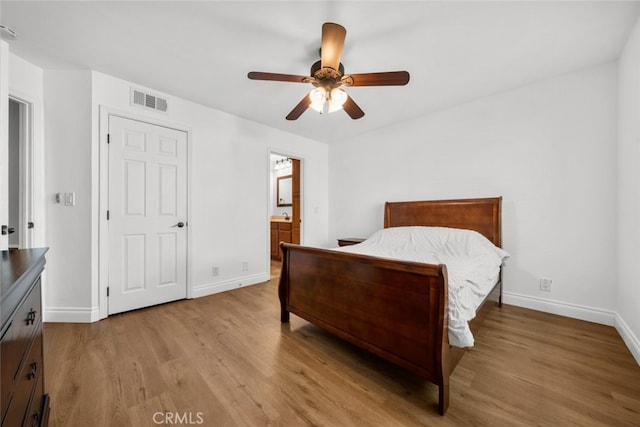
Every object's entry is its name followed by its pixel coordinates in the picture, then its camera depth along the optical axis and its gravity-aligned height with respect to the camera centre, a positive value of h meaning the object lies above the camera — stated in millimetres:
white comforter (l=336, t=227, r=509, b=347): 1433 -408
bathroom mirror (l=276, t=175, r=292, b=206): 6109 +523
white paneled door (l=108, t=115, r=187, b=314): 2619 -25
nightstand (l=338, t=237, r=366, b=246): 3864 -431
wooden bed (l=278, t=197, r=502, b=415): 1396 -617
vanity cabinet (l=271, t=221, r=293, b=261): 5227 -460
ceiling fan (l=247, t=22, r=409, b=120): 1706 +1007
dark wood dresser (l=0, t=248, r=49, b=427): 713 -441
